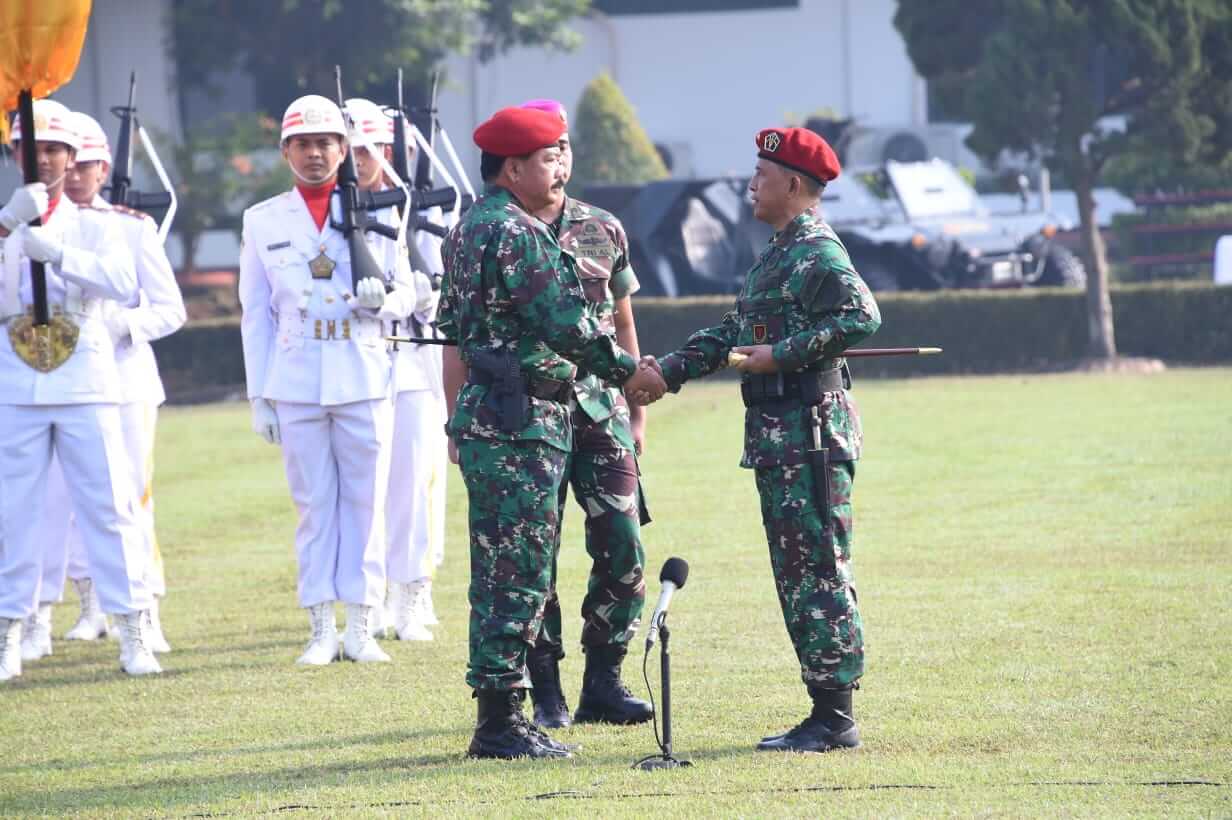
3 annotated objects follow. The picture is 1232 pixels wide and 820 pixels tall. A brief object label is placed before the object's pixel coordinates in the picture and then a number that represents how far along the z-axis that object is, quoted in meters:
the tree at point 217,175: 73.19
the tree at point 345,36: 75.19
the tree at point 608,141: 75.50
